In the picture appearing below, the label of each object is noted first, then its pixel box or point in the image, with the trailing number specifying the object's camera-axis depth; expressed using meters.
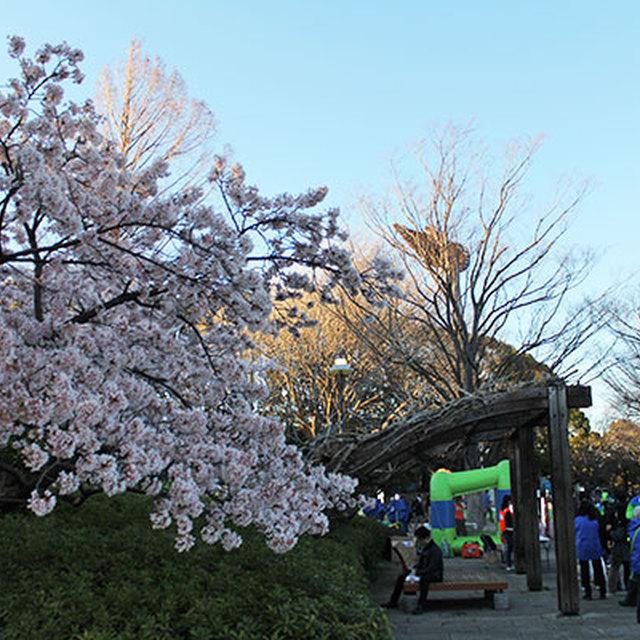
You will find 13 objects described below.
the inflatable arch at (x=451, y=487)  16.30
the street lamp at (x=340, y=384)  21.80
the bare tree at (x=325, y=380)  22.72
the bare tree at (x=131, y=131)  14.52
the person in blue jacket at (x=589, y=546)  10.51
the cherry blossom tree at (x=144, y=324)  4.20
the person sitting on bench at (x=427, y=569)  9.71
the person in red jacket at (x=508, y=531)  15.01
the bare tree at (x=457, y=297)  17.17
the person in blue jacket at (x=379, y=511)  25.69
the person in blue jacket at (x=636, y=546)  8.66
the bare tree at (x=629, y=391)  21.69
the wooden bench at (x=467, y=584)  9.86
